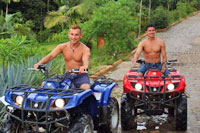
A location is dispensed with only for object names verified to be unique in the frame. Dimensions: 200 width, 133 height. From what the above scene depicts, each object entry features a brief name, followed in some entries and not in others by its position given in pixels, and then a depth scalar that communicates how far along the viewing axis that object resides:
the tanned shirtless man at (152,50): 7.48
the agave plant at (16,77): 7.21
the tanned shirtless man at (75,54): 5.62
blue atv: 4.68
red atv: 6.59
